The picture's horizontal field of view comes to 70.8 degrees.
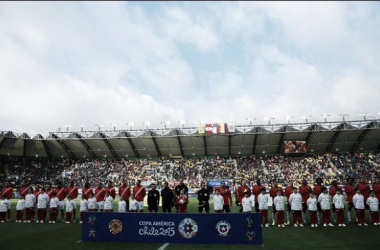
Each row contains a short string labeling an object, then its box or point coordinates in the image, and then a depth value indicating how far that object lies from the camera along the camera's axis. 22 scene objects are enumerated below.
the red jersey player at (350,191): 14.12
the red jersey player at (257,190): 14.35
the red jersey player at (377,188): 13.71
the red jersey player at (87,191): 15.33
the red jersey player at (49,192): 15.96
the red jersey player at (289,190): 14.41
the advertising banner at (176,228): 9.56
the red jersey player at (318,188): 14.13
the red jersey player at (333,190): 13.71
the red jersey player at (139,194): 14.66
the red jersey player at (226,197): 13.98
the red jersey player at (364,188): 14.00
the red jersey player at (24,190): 16.38
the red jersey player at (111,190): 15.28
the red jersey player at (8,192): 16.12
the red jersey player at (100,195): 15.29
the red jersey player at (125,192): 14.98
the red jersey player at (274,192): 13.82
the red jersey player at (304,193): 14.10
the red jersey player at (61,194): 15.97
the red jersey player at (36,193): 16.23
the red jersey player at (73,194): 15.21
